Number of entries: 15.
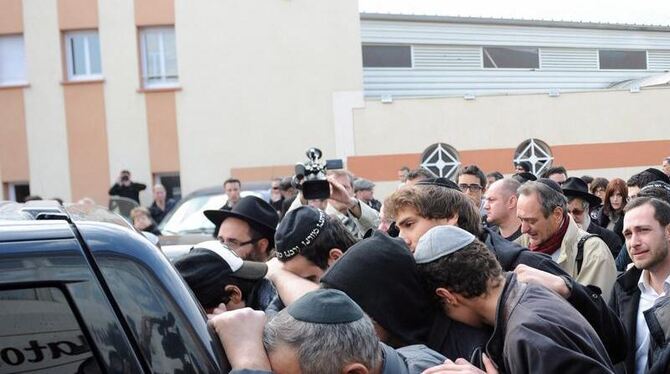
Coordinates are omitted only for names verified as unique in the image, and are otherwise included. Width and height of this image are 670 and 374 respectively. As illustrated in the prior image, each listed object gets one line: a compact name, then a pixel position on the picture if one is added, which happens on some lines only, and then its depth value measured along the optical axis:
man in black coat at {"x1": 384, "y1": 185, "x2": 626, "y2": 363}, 2.42
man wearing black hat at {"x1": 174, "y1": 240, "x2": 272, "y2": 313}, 2.46
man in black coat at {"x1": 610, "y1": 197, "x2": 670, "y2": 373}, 3.52
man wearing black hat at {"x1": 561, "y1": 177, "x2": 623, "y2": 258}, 5.64
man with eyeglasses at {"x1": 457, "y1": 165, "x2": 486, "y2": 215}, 6.99
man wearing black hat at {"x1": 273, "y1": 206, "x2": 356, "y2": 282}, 3.00
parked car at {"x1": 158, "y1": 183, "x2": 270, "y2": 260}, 7.43
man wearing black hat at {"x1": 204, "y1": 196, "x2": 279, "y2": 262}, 3.76
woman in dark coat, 7.29
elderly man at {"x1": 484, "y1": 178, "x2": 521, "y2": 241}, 4.95
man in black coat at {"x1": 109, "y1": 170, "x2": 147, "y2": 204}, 16.34
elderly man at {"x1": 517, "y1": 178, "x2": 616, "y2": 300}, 4.06
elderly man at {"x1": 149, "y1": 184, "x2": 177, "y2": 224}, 13.40
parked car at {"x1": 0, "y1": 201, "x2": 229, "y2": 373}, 1.46
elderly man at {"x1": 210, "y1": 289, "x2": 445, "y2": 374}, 1.75
